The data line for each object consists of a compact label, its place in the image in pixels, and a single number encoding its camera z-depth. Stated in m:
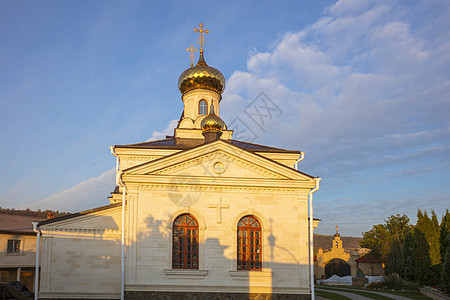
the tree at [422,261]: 26.81
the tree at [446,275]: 20.44
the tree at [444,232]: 26.13
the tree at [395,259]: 30.90
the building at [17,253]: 22.77
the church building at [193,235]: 15.55
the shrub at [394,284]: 25.95
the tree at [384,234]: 41.49
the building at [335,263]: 41.16
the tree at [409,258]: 28.46
